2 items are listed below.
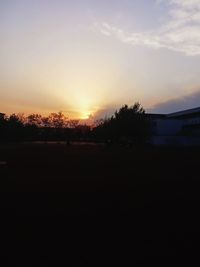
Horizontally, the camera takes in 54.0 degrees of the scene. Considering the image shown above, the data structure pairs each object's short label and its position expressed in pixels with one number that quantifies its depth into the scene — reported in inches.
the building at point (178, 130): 1317.2
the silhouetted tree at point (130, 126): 1102.9
